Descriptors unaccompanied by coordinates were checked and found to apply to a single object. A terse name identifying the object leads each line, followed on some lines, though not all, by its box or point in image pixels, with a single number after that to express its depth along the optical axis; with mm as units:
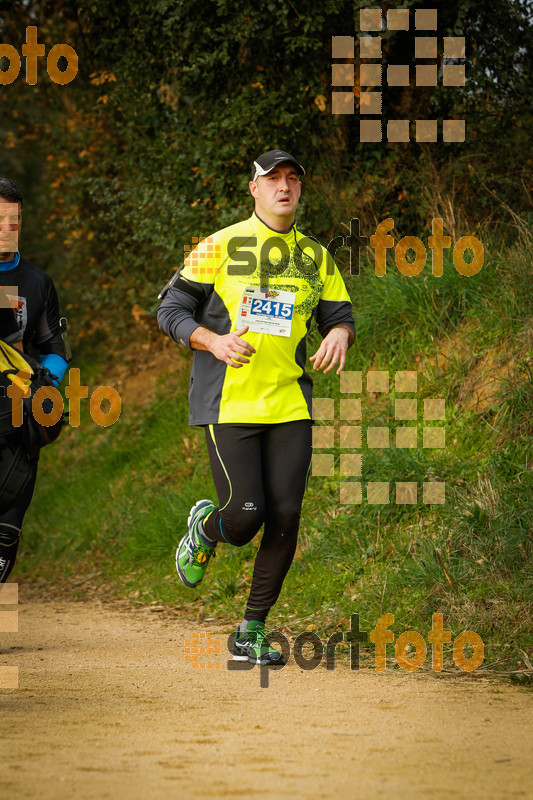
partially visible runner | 10781
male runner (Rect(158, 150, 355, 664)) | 10477
